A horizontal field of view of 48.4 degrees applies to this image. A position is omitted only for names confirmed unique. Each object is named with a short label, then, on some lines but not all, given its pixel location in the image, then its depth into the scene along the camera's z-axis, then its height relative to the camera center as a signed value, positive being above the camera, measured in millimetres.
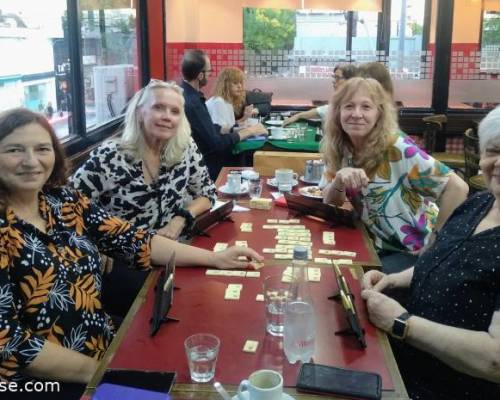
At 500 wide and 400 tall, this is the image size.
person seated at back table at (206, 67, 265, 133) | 5184 -243
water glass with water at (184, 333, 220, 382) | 1277 -651
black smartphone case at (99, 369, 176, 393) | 1226 -676
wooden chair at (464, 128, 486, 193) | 4484 -733
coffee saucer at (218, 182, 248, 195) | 2896 -608
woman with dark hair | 1477 -563
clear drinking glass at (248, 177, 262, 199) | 2886 -605
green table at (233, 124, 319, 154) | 4430 -584
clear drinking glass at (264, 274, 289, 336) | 1493 -641
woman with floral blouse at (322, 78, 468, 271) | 2389 -468
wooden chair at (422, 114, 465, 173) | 5473 -742
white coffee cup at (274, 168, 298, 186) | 3025 -563
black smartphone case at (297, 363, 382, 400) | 1206 -675
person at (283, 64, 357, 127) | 4738 -419
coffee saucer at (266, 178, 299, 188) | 3061 -606
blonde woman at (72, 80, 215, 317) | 2389 -450
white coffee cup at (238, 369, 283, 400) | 1117 -630
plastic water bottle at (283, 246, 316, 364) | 1357 -628
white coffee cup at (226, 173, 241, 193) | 2906 -578
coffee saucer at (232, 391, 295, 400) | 1163 -670
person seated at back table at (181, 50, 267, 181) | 4141 -387
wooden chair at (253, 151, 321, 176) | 3771 -603
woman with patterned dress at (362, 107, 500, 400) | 1431 -645
